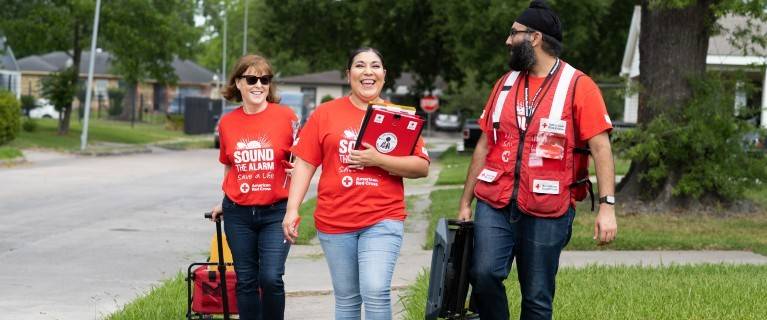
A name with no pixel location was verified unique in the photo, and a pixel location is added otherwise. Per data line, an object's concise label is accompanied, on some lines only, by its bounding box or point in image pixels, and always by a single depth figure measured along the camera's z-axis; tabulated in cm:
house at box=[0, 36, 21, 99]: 6344
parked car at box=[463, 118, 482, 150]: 3941
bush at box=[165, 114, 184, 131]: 6131
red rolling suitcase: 758
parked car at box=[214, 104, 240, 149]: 4387
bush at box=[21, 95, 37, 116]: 5972
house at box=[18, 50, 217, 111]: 8429
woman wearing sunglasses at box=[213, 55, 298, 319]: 711
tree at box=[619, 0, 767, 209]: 1641
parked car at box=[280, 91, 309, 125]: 4725
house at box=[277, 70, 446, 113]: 10019
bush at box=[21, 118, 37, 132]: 4262
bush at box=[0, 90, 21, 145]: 3353
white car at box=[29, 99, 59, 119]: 6947
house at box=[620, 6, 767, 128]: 1691
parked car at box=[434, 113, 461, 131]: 8012
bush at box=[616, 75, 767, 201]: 1600
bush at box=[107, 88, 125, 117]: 7456
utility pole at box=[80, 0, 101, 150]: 3662
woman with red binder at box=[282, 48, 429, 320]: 618
